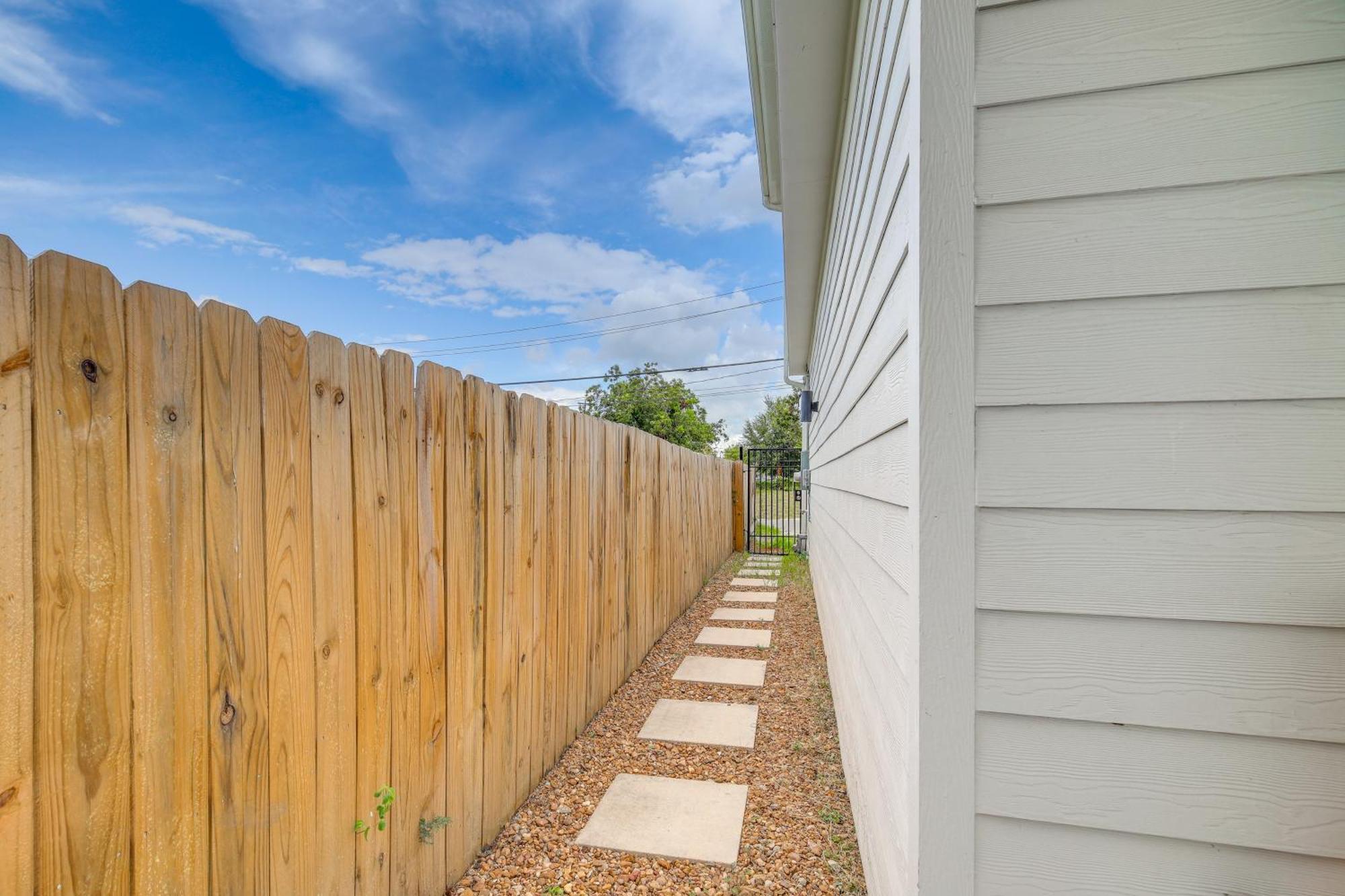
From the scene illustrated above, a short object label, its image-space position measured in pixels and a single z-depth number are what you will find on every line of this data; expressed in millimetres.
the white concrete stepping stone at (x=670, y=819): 2014
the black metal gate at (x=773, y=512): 9906
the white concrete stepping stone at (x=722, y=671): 3635
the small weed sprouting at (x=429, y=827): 1636
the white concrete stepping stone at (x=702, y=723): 2854
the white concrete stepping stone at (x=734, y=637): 4426
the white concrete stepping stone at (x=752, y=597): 5902
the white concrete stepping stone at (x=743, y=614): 5164
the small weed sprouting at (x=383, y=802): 1460
